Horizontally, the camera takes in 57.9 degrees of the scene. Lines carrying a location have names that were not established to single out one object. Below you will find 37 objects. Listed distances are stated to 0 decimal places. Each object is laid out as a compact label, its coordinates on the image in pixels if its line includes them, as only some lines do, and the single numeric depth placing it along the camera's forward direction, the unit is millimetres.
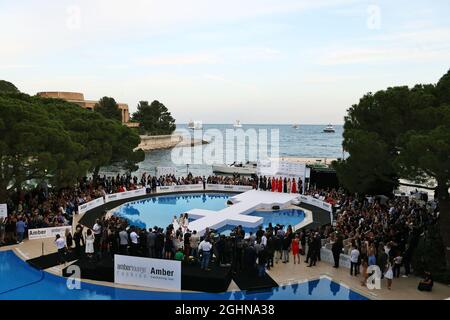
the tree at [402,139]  11539
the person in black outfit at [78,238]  13781
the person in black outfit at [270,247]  13438
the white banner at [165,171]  33594
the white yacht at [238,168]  55162
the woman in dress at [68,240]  14180
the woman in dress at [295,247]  14180
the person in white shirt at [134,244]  13356
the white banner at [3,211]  17156
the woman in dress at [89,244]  13391
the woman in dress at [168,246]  13023
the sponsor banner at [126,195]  26394
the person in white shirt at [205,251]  12148
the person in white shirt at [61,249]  13406
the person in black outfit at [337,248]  13578
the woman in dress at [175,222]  19669
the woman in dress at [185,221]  18847
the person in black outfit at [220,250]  12861
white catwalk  20234
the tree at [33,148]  18281
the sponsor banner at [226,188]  31797
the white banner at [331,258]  13769
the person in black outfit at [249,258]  12516
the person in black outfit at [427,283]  11453
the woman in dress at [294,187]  28344
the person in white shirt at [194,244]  13117
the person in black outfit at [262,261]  12433
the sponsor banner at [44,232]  16859
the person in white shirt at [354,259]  12750
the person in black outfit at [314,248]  13977
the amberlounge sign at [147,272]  11750
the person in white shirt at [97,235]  13826
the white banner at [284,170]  28406
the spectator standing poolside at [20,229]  16281
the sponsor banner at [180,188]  30717
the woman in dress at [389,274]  11530
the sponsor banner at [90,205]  22725
